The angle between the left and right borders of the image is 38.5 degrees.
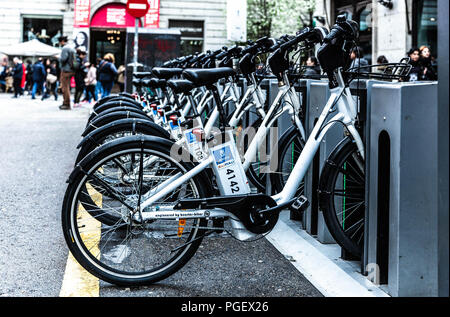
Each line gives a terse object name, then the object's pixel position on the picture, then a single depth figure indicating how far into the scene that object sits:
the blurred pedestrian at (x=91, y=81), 23.25
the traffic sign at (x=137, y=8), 12.60
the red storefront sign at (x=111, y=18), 32.66
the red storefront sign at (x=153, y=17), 32.53
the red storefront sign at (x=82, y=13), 32.31
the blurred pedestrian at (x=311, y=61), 12.52
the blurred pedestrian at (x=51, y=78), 28.18
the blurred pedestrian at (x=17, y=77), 27.92
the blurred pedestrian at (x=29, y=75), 30.62
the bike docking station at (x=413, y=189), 3.40
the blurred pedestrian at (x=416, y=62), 11.17
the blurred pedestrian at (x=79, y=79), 20.29
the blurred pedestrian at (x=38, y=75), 27.34
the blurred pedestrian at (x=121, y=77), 25.61
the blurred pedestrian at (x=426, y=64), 12.16
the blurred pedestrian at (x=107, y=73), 20.67
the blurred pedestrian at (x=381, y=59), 13.48
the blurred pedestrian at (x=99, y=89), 23.51
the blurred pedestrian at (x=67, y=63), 18.30
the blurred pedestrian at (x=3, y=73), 31.60
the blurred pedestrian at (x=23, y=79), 28.89
